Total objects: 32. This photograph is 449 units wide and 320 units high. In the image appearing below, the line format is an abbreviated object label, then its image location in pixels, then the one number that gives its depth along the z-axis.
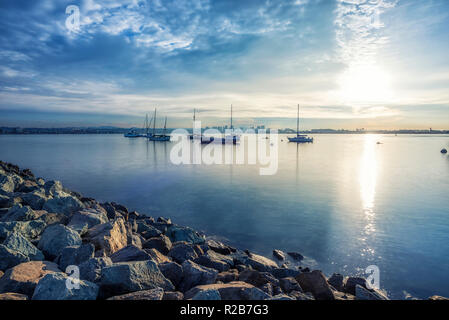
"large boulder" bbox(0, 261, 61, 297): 3.55
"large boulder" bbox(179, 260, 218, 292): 4.39
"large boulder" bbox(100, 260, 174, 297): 3.52
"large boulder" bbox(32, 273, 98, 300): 3.19
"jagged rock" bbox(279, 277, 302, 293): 4.80
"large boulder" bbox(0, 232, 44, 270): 4.32
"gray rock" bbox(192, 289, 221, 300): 3.38
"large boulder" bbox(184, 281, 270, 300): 3.75
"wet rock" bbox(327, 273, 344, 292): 5.54
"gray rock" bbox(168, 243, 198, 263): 5.86
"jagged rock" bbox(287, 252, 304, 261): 7.47
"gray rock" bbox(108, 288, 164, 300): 3.31
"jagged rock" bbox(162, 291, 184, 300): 3.57
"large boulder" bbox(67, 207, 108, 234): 6.02
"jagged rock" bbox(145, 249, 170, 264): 5.07
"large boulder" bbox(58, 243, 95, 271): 4.45
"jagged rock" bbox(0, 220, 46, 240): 5.37
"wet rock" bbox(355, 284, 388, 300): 4.67
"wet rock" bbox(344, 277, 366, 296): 5.41
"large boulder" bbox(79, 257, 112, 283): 3.76
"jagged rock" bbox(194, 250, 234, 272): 5.67
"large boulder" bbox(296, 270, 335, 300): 4.65
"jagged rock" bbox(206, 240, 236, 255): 7.38
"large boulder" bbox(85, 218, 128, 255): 5.15
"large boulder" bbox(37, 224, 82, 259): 4.98
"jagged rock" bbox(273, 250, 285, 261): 7.42
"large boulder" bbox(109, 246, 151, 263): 4.64
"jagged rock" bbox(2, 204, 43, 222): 6.57
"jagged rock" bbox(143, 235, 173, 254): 6.28
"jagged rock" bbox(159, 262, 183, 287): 4.42
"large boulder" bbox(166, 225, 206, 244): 7.83
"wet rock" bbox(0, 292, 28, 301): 3.20
